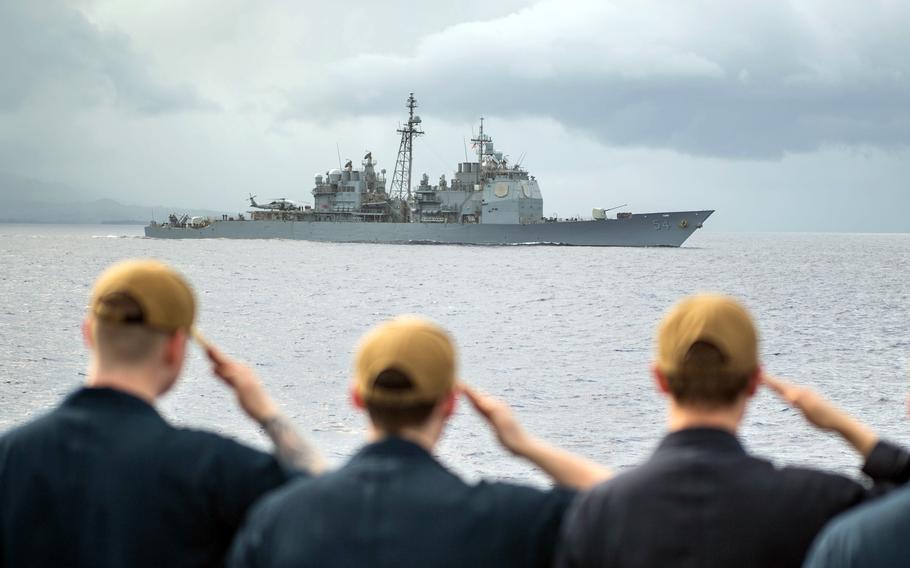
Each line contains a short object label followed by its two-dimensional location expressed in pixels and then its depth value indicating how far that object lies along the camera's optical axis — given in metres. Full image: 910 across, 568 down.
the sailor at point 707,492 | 6.50
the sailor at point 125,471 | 6.57
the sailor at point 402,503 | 6.43
